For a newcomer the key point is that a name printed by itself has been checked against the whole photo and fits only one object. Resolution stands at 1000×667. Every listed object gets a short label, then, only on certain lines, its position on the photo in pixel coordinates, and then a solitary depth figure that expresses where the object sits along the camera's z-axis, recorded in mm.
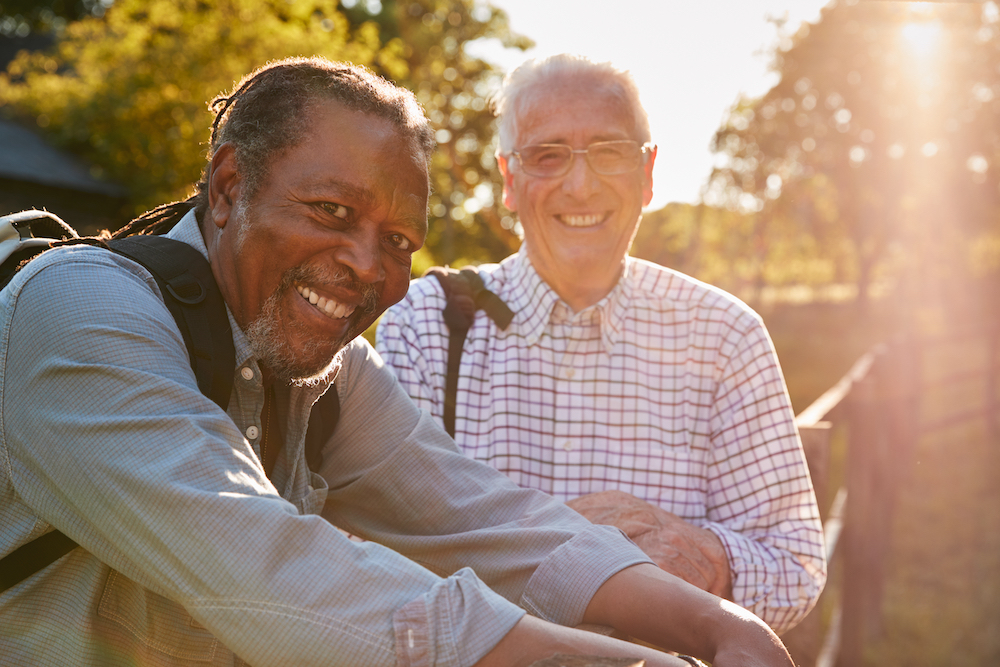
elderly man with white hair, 2455
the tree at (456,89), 21375
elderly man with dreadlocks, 1178
